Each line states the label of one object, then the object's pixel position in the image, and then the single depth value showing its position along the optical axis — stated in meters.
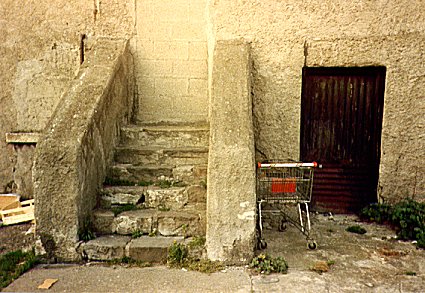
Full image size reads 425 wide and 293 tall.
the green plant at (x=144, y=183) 4.37
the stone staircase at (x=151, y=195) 3.66
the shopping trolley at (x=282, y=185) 3.93
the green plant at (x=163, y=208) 4.08
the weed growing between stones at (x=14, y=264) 3.30
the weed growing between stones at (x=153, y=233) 3.85
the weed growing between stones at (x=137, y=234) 3.81
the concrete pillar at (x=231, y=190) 3.47
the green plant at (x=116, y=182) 4.37
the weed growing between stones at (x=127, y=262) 3.54
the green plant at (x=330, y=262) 3.61
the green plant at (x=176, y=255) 3.52
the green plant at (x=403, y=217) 4.31
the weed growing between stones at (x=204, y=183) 4.15
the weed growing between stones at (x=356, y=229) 4.55
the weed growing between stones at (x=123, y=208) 4.02
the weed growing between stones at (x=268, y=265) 3.41
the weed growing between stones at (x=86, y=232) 3.71
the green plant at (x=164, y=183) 4.30
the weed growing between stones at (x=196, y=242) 3.59
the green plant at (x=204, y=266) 3.40
